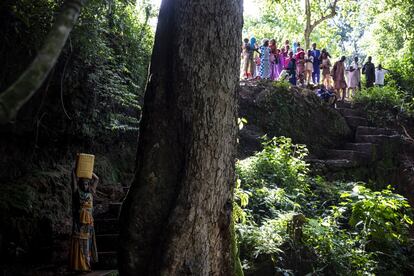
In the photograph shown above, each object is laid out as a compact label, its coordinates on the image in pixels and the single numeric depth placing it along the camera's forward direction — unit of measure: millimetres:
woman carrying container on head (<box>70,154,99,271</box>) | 6195
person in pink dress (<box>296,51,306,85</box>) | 16359
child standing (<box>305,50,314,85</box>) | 16719
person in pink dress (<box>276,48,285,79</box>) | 16234
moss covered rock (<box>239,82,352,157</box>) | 13234
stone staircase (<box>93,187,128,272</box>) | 7137
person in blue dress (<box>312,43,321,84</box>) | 17031
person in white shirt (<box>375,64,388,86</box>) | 19250
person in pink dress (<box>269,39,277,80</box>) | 15766
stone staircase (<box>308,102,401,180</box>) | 12180
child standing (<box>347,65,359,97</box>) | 18531
